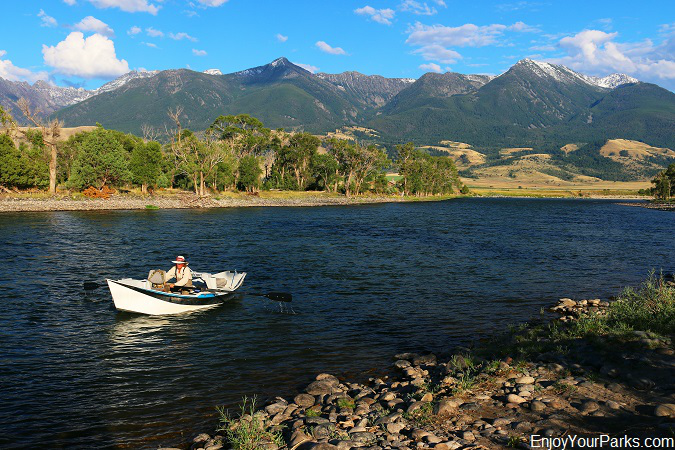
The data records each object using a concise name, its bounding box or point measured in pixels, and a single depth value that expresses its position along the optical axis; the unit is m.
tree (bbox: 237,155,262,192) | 117.06
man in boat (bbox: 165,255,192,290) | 23.39
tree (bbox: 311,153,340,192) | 138.12
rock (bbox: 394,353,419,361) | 16.97
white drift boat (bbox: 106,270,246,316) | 21.69
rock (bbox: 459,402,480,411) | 11.20
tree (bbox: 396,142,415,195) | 159.88
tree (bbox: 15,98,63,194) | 82.22
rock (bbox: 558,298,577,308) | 23.90
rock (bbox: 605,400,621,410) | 10.74
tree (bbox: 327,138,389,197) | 137.12
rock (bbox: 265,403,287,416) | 12.30
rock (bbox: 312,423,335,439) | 10.35
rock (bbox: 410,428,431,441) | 9.84
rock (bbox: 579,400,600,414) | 10.67
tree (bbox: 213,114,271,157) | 127.38
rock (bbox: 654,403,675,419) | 9.97
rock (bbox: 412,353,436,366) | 16.19
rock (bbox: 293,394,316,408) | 12.80
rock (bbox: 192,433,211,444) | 11.05
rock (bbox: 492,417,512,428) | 10.29
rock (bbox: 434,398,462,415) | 11.12
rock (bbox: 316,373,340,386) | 14.47
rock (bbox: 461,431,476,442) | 9.61
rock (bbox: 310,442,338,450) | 9.39
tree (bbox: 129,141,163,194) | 98.69
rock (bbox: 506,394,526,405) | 11.54
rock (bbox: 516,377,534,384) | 12.77
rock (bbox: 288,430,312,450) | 10.00
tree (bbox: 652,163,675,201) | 153.75
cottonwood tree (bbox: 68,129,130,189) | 88.94
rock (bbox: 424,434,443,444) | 9.59
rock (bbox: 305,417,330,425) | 11.16
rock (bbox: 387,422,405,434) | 10.34
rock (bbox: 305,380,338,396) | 13.76
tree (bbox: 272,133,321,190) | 135.62
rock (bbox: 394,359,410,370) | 15.97
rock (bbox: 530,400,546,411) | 11.00
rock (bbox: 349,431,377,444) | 9.93
